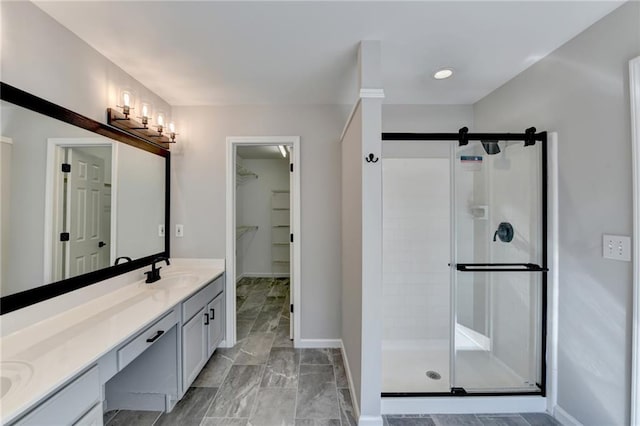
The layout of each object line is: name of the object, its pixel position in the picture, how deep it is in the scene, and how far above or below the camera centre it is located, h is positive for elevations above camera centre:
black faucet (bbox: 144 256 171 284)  2.04 -0.52
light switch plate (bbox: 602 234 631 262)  1.30 -0.16
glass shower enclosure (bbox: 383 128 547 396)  1.77 -0.41
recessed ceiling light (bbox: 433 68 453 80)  1.97 +1.19
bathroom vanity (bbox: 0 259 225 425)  0.91 -0.65
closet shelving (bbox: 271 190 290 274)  5.14 -0.35
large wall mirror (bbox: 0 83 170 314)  1.21 +0.07
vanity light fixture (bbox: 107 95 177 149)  1.85 +0.75
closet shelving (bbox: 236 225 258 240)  4.50 -0.29
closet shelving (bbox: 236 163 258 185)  4.39 +0.78
